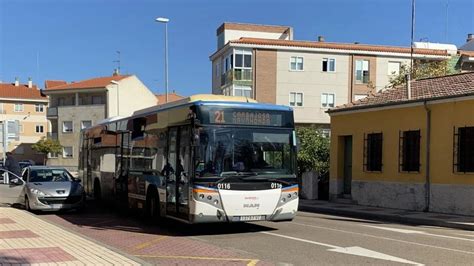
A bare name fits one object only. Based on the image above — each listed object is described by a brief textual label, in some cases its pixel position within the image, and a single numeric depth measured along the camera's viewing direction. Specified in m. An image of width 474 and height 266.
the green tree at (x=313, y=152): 25.92
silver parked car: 15.97
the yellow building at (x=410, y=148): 17.19
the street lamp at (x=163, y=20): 32.38
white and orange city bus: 11.45
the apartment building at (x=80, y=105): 68.44
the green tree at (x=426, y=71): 31.38
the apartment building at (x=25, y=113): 82.00
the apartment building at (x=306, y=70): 48.47
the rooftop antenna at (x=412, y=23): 25.91
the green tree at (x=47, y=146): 66.75
